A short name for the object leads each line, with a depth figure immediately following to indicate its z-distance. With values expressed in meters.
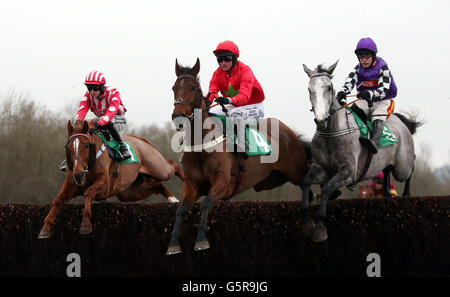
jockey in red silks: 14.20
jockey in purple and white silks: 15.04
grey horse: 13.66
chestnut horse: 16.09
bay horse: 12.58
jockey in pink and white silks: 17.36
